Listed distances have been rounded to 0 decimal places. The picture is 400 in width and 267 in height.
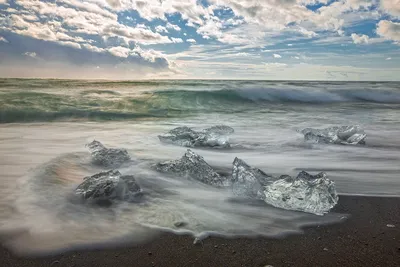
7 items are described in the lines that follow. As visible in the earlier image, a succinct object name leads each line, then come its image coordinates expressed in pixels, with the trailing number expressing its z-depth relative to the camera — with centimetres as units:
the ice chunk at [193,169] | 318
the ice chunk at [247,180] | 280
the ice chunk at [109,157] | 373
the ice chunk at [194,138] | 501
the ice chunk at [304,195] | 251
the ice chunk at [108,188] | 262
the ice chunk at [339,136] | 539
